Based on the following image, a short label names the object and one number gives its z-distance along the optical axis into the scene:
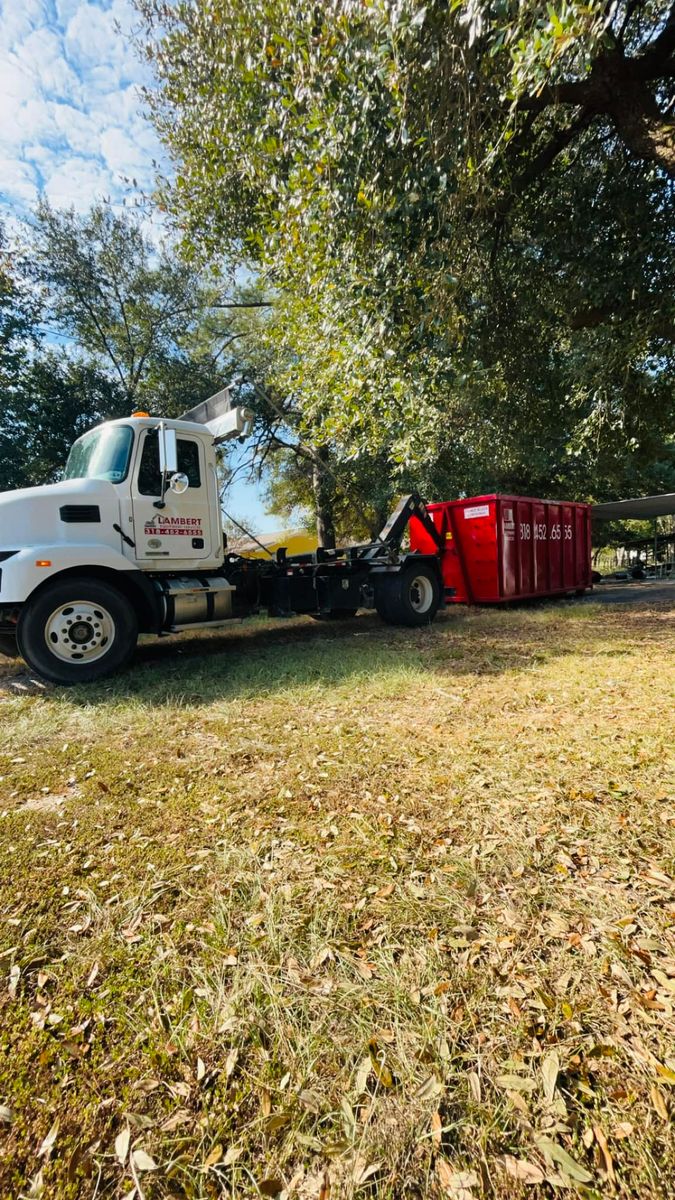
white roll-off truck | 5.75
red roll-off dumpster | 11.12
